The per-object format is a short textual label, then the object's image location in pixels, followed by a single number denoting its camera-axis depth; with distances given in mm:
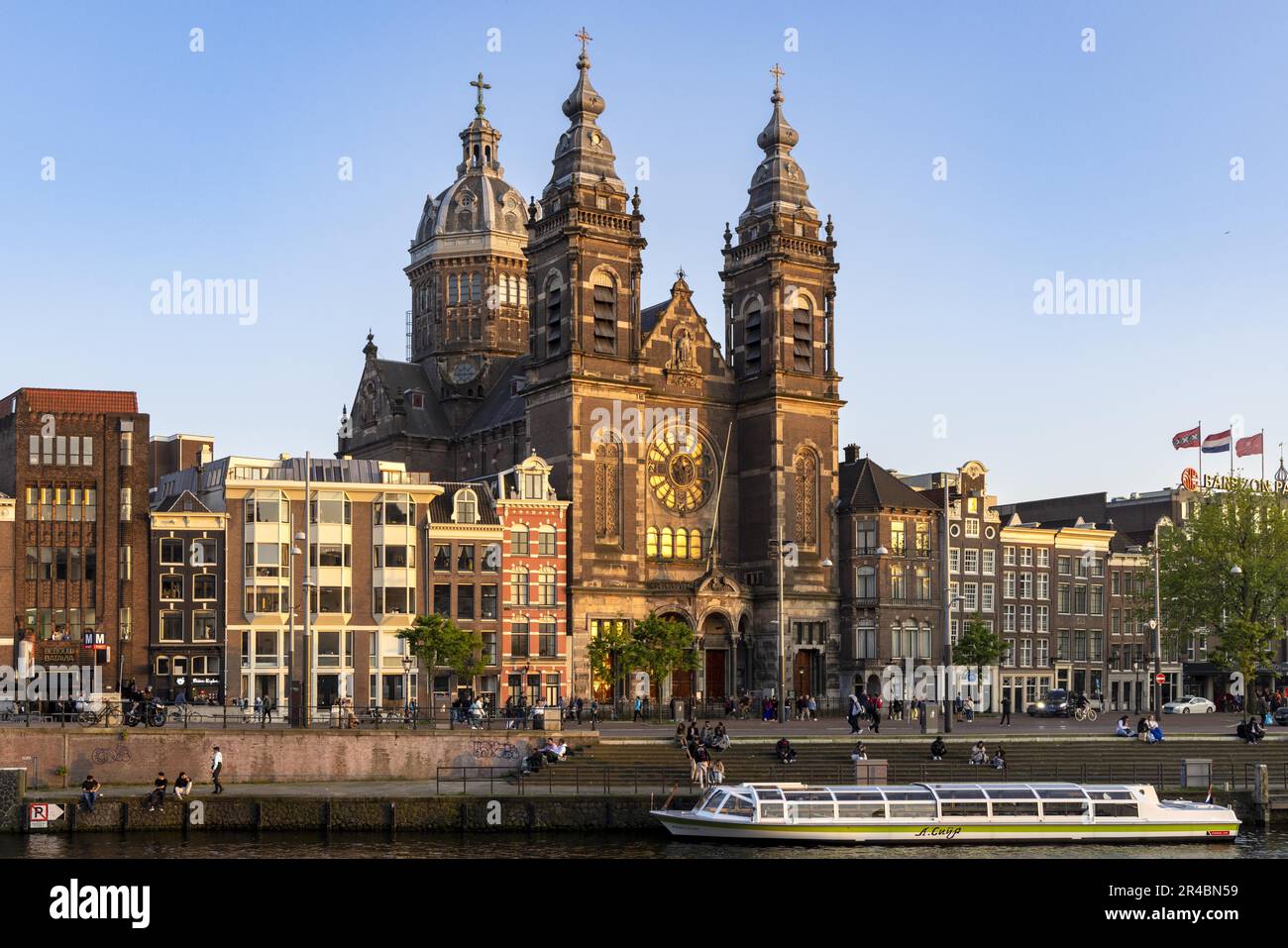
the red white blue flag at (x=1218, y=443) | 109812
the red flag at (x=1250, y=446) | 112094
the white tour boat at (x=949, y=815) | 50250
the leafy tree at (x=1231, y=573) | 95250
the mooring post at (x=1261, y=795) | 56219
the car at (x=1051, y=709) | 94375
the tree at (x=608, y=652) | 91562
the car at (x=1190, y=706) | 102000
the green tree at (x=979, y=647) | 104312
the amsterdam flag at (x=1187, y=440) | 111688
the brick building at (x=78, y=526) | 81688
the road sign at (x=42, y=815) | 52344
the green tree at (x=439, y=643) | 81625
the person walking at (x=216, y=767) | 56931
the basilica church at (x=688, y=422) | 97062
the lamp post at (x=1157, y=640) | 83700
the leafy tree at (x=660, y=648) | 89938
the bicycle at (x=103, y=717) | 62062
